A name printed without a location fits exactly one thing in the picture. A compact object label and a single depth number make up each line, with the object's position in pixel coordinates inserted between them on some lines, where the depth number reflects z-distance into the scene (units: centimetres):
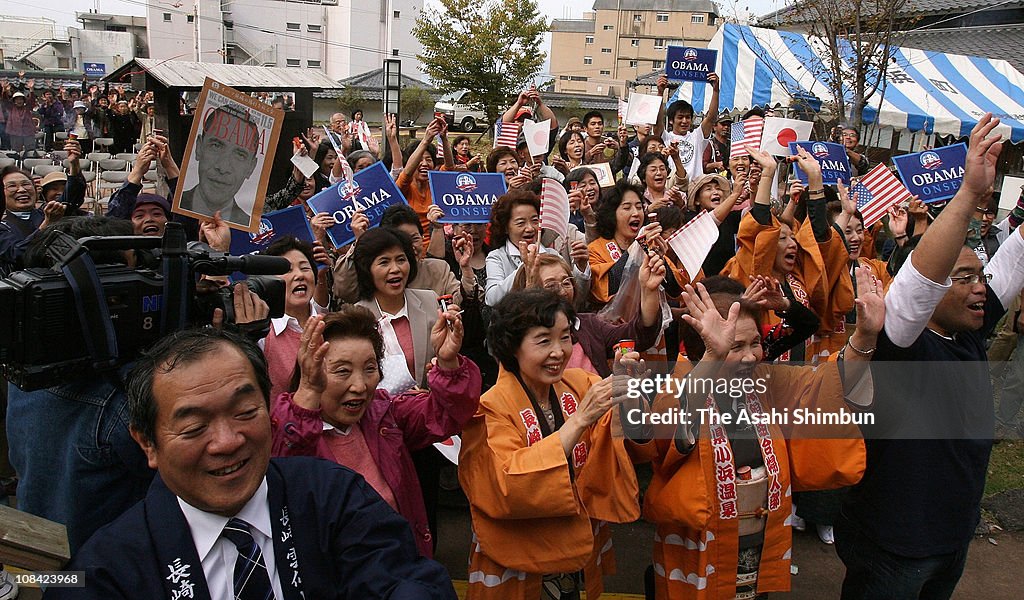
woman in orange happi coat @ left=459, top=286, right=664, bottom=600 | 251
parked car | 2819
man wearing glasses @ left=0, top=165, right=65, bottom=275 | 505
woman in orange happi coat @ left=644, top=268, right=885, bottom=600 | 261
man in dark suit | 157
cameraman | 206
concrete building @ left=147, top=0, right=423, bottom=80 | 5241
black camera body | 188
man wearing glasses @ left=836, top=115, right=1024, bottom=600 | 262
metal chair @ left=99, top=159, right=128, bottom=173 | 1262
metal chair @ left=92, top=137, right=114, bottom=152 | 1600
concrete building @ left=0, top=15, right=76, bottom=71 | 5476
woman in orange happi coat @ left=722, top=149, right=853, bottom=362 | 430
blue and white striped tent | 1194
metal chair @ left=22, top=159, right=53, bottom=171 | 1172
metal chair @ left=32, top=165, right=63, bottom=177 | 1109
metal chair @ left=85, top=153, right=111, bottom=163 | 1277
